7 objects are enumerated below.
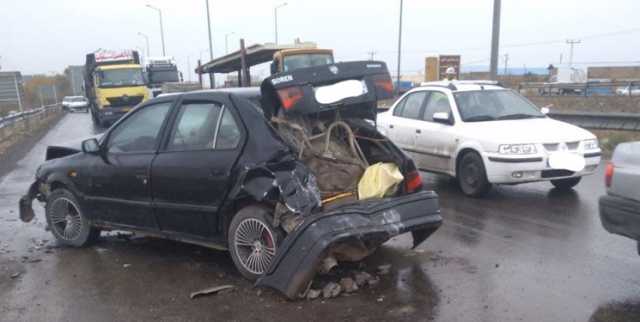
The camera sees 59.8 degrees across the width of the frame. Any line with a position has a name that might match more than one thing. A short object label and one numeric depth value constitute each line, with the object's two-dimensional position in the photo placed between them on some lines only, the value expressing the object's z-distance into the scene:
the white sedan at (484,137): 7.32
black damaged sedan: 4.40
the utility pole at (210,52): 33.88
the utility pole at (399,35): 30.27
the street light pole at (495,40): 13.98
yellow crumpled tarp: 4.89
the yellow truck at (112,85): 24.55
